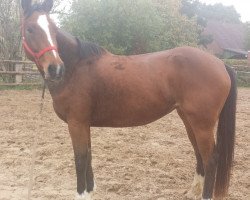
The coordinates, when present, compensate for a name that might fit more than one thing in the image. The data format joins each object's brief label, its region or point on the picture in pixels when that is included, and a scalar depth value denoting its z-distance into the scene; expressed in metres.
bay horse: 3.47
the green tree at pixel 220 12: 55.44
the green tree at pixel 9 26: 15.46
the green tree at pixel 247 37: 35.77
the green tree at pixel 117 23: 18.00
